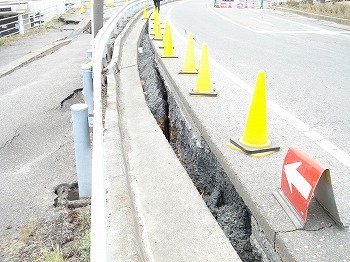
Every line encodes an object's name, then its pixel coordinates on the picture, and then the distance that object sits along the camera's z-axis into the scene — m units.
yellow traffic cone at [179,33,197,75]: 6.79
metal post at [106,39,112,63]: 8.49
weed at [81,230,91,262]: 2.95
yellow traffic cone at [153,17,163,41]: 10.90
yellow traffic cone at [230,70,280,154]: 3.61
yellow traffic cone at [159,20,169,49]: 8.51
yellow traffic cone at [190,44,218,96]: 5.41
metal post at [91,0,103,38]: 8.65
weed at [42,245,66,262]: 2.91
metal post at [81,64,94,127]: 5.46
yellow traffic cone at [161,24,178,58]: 8.33
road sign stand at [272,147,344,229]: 2.43
